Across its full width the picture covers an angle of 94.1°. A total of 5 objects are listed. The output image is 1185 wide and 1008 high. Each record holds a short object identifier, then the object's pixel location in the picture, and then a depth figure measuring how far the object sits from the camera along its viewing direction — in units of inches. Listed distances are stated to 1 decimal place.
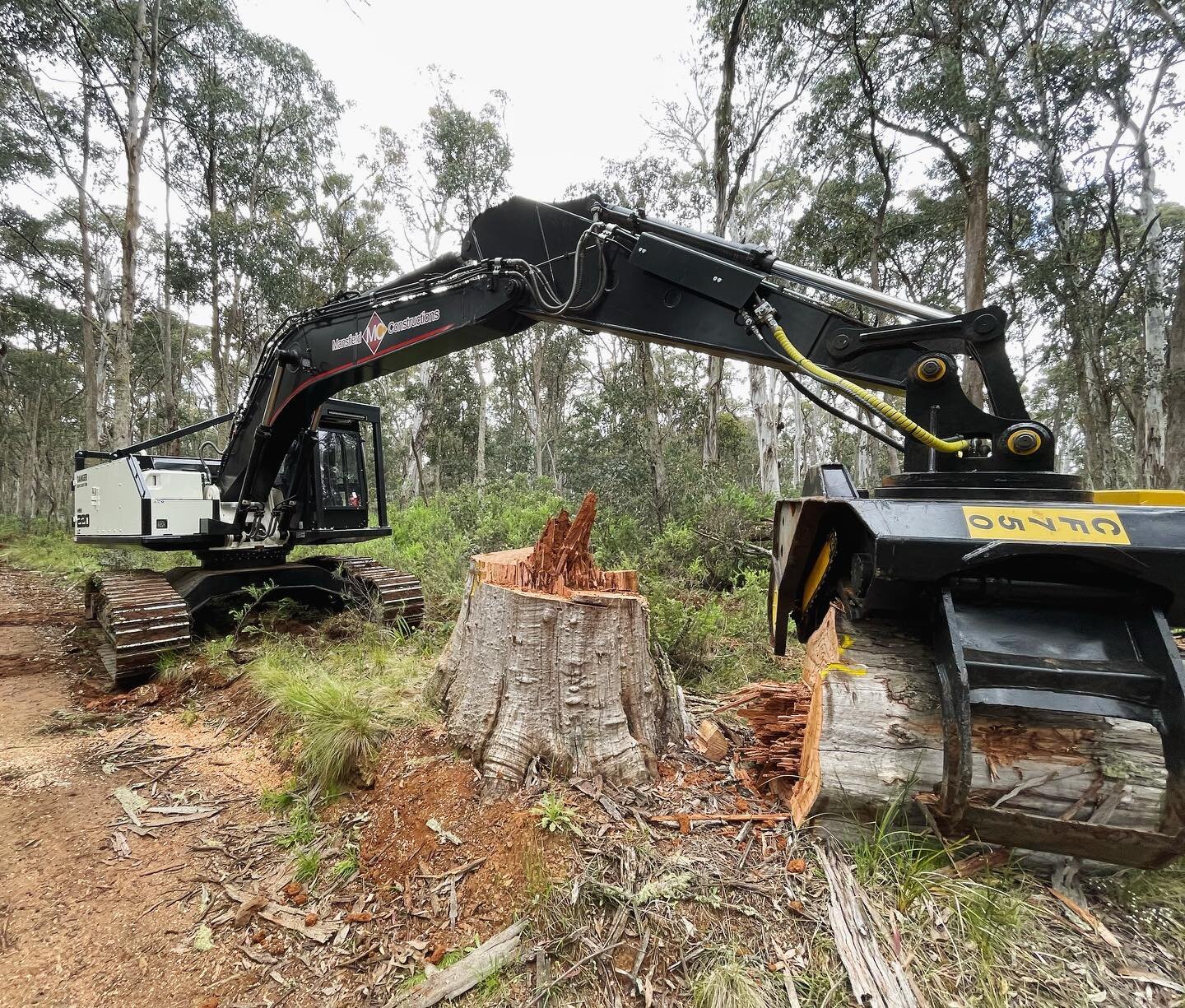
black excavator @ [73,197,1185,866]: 62.9
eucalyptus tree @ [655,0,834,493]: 385.4
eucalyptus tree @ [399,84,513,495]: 637.3
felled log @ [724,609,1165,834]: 64.5
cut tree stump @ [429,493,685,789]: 91.6
